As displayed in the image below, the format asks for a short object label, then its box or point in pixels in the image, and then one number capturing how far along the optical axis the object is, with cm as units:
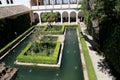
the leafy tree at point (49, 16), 1719
